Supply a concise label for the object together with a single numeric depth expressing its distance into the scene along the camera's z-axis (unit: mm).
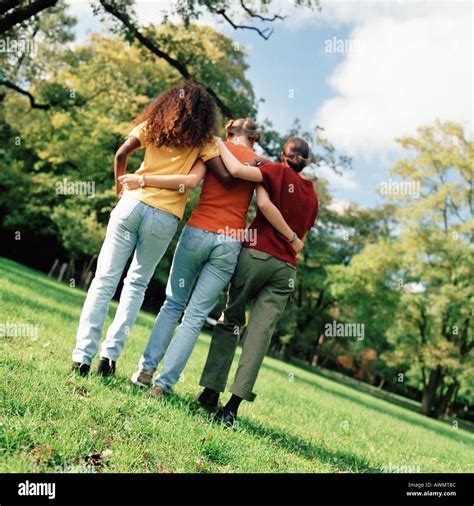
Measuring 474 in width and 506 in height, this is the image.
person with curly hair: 4102
